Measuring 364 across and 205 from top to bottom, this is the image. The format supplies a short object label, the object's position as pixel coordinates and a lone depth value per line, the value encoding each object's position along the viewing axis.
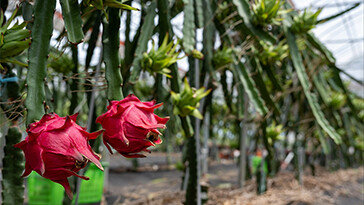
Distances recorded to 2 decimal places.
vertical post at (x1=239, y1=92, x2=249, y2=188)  1.80
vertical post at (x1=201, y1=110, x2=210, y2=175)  1.76
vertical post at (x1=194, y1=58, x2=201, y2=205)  0.98
